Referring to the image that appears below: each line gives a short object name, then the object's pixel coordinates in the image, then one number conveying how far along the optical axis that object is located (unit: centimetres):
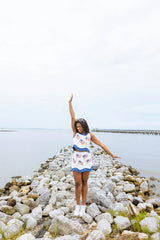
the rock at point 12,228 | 349
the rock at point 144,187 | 663
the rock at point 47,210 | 429
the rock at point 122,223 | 346
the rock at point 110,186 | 584
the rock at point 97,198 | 455
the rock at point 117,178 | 732
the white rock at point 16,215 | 411
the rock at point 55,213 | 410
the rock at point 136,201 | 507
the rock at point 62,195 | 484
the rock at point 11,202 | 472
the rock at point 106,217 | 375
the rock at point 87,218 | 382
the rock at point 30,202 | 477
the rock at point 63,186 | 570
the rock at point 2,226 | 356
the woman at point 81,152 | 387
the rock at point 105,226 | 334
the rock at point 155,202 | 504
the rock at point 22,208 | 442
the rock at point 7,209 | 438
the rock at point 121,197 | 523
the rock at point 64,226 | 342
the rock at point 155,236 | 301
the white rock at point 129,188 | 629
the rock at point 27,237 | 320
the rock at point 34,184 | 674
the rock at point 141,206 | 462
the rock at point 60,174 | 743
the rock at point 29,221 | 378
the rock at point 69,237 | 308
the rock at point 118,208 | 425
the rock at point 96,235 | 302
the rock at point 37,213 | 408
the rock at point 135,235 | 301
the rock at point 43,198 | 490
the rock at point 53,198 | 480
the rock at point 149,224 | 326
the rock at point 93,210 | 405
